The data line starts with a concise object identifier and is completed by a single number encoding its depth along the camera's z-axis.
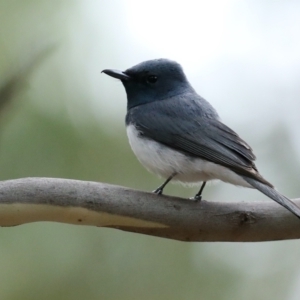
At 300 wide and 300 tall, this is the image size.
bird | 3.33
